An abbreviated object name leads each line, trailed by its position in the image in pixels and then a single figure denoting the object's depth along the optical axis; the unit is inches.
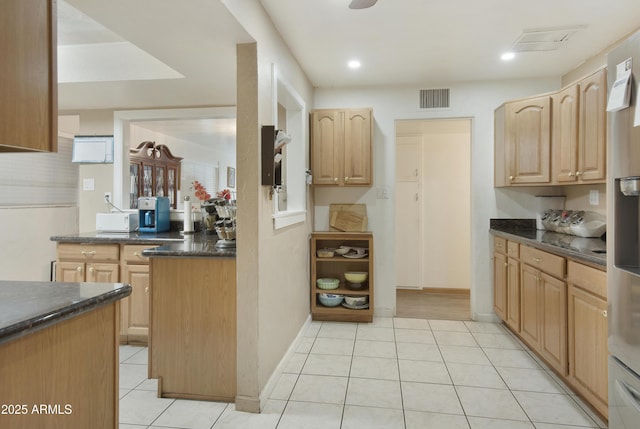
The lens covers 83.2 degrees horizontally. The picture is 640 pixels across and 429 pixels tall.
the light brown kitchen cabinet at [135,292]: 114.6
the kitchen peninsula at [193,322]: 85.5
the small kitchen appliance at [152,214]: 131.6
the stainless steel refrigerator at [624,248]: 57.8
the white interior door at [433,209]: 192.1
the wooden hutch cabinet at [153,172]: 150.8
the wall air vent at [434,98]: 147.5
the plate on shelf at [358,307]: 142.3
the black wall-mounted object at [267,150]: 85.5
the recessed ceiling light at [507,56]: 119.4
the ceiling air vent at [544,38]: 102.7
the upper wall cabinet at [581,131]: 95.9
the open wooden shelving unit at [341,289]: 141.3
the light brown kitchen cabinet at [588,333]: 73.8
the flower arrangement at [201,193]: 110.7
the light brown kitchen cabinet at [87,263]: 116.3
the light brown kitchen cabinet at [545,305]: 90.3
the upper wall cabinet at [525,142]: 121.3
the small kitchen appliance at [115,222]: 134.6
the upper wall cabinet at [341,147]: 143.3
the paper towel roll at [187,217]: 129.3
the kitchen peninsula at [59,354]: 34.0
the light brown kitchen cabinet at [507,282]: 120.4
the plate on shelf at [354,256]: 144.3
